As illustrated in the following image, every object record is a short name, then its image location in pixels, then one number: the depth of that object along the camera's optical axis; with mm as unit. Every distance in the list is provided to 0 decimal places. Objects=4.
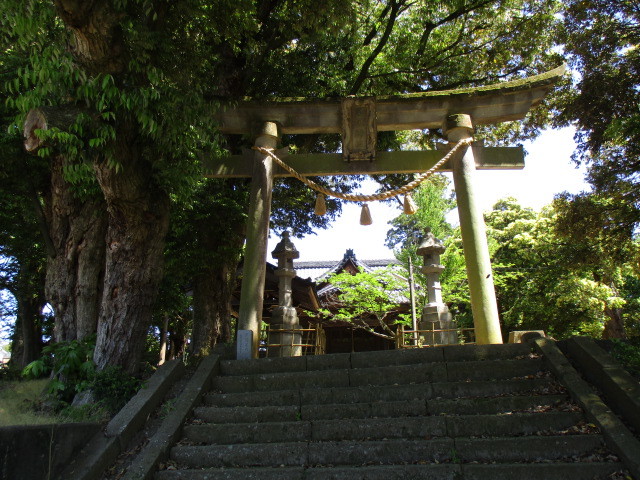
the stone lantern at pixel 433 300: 9633
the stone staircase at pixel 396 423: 3561
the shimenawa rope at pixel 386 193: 7020
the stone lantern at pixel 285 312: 9766
